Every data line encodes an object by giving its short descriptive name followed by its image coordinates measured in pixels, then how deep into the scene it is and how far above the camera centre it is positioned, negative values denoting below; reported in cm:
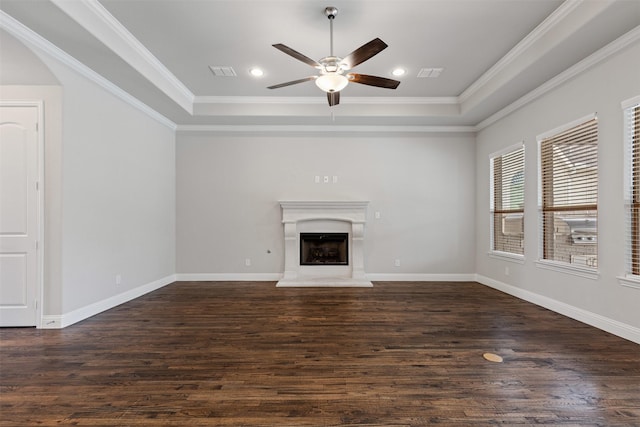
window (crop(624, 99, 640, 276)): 279 +26
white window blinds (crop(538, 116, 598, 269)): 325 +24
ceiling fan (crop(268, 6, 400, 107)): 256 +140
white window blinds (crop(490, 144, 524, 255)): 444 +21
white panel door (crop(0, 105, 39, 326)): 311 +0
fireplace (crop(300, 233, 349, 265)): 557 -64
